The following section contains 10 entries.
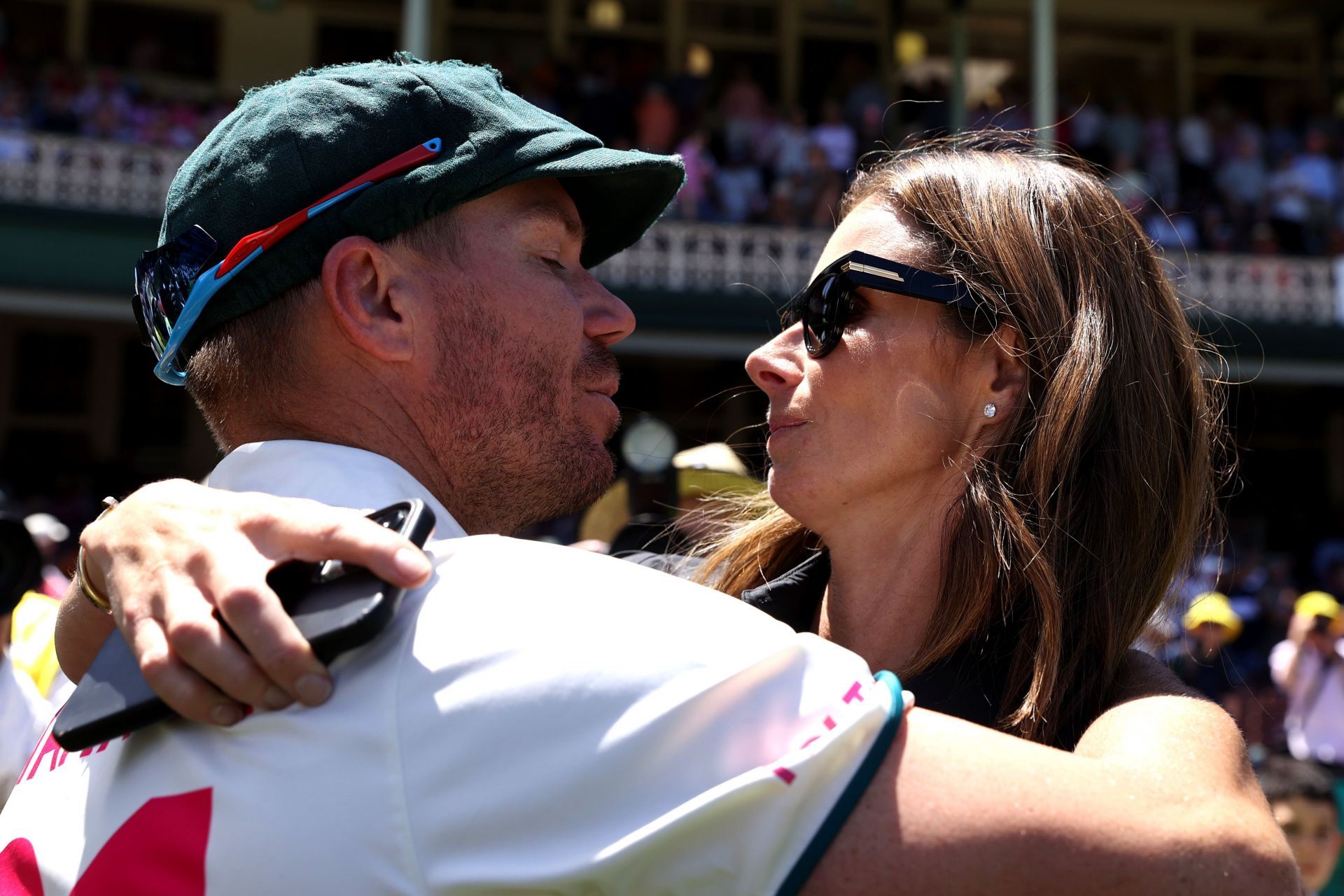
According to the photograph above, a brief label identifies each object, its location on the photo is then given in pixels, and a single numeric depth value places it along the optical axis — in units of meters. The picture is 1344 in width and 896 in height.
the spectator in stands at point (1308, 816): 4.49
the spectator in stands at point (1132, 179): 12.63
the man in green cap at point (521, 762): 1.06
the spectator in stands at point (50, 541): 6.07
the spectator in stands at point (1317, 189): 15.04
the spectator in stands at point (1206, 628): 7.31
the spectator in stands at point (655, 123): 13.50
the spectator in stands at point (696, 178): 13.27
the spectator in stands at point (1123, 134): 15.34
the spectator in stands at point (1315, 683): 7.31
